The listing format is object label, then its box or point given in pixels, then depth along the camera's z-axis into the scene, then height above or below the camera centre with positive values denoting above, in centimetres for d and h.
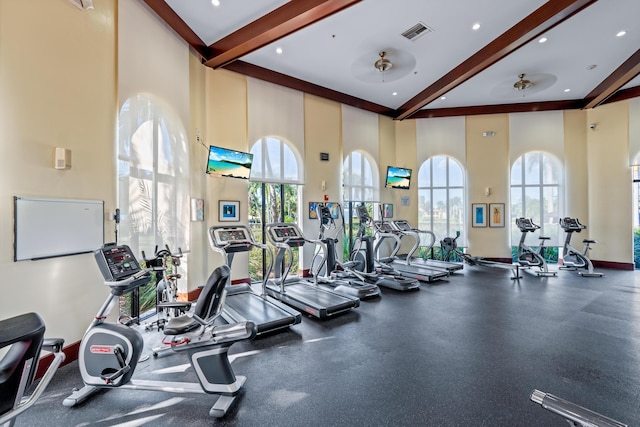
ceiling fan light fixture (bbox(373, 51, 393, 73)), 630 +318
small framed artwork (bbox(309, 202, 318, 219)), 791 +8
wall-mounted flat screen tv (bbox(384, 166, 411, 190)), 955 +112
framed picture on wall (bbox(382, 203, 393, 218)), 968 +8
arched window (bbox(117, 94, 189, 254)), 427 +62
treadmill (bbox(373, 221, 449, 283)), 727 -150
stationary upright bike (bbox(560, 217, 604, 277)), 807 -117
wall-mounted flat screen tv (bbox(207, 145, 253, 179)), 591 +104
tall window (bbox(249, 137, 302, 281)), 712 +63
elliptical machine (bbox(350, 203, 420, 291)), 681 -113
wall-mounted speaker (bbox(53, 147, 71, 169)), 322 +61
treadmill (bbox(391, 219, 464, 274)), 780 -146
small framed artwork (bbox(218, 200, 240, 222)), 638 +6
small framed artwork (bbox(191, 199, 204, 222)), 576 +8
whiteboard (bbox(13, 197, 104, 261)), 294 -13
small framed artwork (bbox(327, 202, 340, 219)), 716 +10
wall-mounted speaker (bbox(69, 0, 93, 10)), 341 +244
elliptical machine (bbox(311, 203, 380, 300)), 593 -144
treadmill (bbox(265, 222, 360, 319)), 484 -148
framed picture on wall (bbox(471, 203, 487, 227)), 974 -7
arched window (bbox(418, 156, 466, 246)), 1008 +52
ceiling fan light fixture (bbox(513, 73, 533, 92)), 747 +324
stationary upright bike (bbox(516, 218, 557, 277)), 793 -117
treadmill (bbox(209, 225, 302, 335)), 425 -147
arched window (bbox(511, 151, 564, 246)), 941 +59
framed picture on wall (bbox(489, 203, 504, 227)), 962 -9
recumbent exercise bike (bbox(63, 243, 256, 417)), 261 -116
